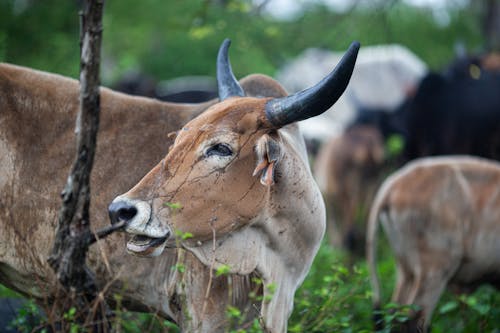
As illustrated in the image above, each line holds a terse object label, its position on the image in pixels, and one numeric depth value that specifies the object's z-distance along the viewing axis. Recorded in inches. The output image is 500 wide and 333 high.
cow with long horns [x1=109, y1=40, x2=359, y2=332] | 264.1
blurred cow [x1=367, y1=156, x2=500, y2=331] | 456.4
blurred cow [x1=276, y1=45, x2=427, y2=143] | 1110.4
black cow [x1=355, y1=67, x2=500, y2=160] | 721.0
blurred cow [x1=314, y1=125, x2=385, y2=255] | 731.4
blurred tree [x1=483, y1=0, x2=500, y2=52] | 1105.4
